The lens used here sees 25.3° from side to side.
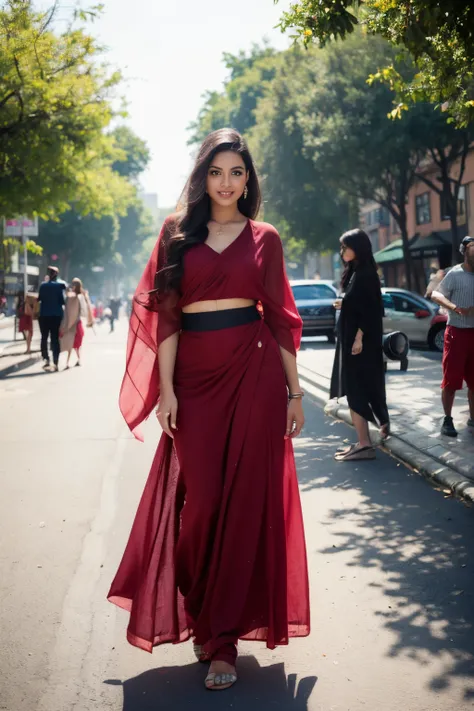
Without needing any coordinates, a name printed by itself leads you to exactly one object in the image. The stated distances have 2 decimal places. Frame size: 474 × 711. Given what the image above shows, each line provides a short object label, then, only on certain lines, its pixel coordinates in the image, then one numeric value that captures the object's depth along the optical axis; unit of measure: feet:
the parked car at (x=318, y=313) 89.81
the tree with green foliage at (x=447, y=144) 103.71
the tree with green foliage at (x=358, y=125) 107.14
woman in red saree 12.73
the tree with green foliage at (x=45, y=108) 70.49
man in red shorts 30.86
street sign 101.40
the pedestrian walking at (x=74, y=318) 67.46
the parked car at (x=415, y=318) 78.69
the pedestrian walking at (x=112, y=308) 163.36
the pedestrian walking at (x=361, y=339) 28.63
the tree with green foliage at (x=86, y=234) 234.99
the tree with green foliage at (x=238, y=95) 199.82
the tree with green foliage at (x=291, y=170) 138.62
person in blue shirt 65.92
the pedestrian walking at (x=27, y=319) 79.36
